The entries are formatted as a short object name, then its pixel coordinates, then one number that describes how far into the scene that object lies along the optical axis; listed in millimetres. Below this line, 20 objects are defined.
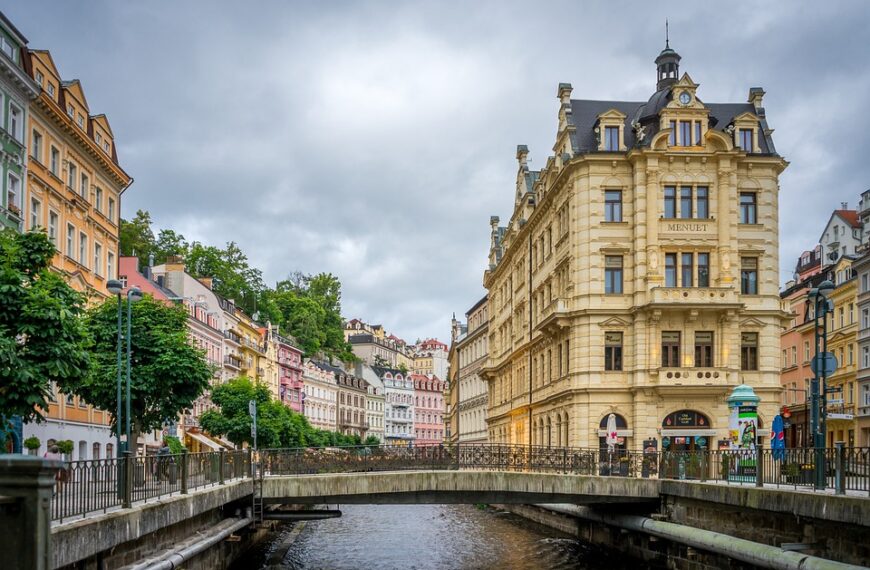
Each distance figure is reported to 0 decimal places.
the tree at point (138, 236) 96250
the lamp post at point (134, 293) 27697
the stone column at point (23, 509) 7836
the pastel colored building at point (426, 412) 193125
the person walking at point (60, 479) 17008
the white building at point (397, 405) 182875
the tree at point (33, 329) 23375
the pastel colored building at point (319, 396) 135500
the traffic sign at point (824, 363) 28578
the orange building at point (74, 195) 41969
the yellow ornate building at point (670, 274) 49781
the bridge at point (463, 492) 19156
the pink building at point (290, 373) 120188
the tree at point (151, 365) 36250
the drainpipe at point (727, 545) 21609
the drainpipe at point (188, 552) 20594
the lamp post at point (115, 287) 26003
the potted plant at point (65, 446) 38206
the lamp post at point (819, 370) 28194
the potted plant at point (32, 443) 30125
